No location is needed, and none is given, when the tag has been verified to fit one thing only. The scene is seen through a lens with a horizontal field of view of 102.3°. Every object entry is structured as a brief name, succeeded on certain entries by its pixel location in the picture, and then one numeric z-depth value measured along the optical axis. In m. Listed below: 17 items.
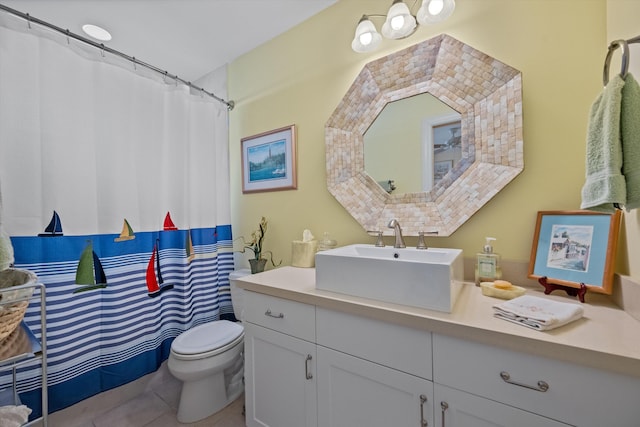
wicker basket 0.83
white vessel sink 0.85
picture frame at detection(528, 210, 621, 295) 0.89
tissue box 1.60
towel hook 0.70
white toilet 1.40
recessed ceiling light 1.76
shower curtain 1.25
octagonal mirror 1.14
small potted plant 1.87
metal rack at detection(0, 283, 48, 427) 0.86
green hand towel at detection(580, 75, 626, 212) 0.70
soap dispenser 1.10
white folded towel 0.70
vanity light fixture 1.18
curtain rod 1.18
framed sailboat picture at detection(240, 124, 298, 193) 1.86
